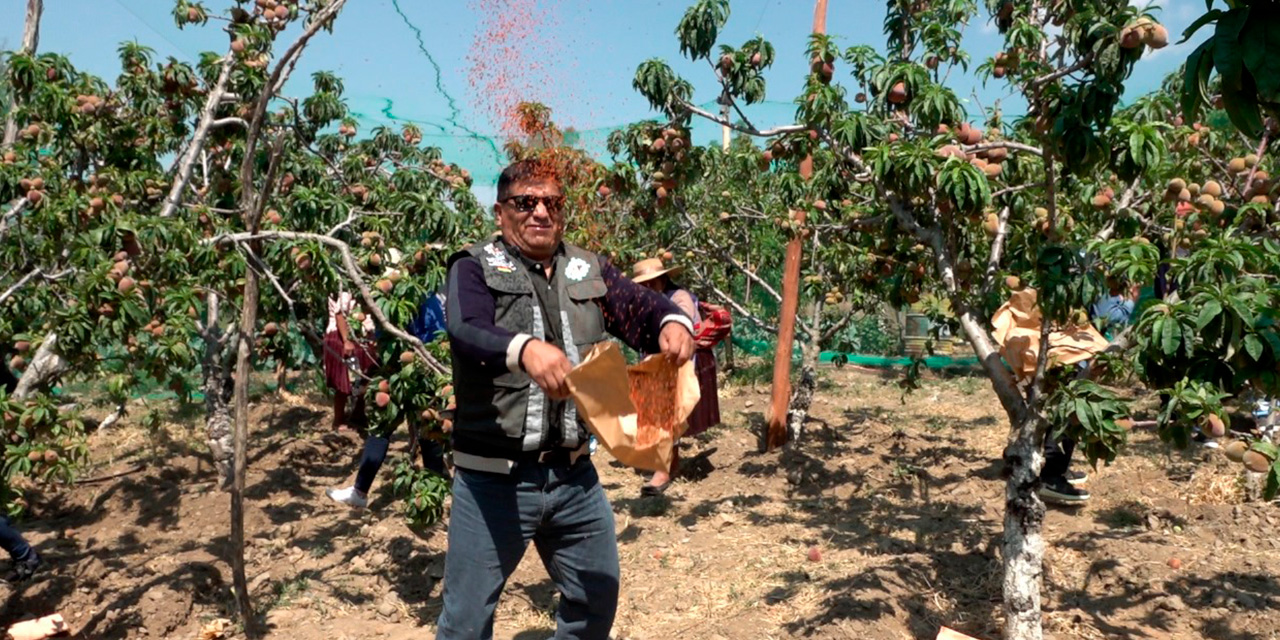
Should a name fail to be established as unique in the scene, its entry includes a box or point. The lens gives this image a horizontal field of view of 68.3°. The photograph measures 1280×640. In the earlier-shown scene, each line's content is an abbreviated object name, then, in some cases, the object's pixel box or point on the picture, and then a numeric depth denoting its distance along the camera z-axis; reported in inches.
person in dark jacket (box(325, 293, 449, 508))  155.4
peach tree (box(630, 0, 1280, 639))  102.6
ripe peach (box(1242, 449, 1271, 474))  101.6
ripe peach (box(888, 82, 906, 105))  146.6
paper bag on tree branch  129.0
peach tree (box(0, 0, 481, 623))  131.5
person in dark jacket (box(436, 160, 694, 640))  94.6
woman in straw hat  180.2
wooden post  248.8
